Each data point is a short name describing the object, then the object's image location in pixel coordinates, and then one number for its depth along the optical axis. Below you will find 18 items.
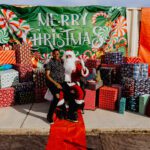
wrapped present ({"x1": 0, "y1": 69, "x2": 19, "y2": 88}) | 7.97
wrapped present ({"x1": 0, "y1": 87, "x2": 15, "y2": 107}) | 7.78
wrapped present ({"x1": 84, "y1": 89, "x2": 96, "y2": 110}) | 7.55
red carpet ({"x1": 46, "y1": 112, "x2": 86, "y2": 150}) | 5.45
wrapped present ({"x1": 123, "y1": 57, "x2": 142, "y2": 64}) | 8.68
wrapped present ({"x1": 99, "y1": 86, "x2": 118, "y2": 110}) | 7.52
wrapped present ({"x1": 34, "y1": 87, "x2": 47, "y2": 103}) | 8.27
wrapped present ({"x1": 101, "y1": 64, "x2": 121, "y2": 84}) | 8.23
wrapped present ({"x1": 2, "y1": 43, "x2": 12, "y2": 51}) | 9.04
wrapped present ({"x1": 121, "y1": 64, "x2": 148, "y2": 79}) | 7.70
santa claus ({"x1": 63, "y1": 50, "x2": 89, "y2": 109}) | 6.68
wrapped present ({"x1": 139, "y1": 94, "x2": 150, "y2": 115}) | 7.24
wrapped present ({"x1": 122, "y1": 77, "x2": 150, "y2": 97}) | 7.54
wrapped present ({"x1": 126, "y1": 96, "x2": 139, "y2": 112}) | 7.51
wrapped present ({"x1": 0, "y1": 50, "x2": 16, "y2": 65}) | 8.59
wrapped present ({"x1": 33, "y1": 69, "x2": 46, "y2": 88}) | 8.16
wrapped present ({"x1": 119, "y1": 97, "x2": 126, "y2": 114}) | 7.28
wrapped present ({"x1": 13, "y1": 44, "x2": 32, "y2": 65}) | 8.59
